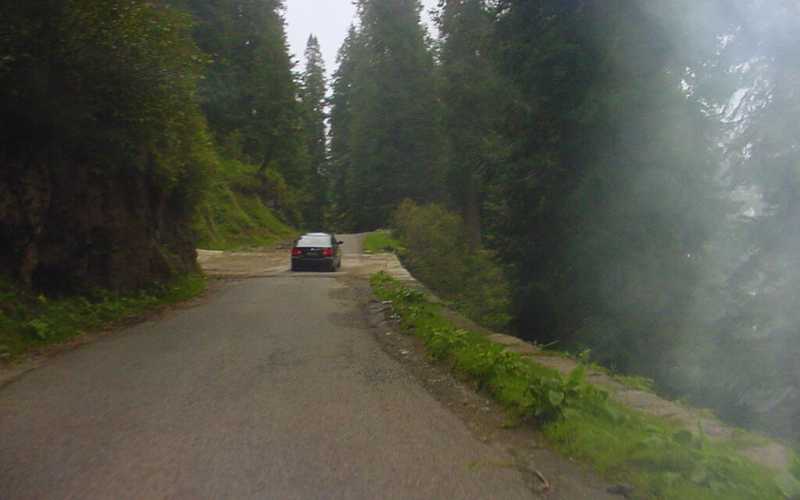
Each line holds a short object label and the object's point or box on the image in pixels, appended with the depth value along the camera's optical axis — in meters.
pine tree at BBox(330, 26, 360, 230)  70.81
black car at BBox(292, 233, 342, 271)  29.03
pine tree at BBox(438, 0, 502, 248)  34.31
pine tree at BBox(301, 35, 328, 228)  87.38
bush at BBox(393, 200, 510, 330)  25.08
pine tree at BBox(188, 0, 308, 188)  33.12
